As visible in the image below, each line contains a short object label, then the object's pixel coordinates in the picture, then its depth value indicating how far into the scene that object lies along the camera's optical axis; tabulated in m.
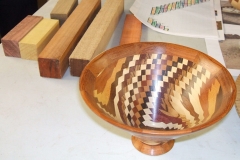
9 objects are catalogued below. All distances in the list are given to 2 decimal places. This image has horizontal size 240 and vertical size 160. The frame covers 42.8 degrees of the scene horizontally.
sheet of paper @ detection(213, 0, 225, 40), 0.76
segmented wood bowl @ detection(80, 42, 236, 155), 0.43
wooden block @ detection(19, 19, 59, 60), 0.63
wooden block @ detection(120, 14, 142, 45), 0.70
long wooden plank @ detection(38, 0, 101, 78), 0.59
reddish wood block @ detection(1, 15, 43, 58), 0.64
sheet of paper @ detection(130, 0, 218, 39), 0.78
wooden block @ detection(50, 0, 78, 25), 0.77
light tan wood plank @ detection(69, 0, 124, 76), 0.59
